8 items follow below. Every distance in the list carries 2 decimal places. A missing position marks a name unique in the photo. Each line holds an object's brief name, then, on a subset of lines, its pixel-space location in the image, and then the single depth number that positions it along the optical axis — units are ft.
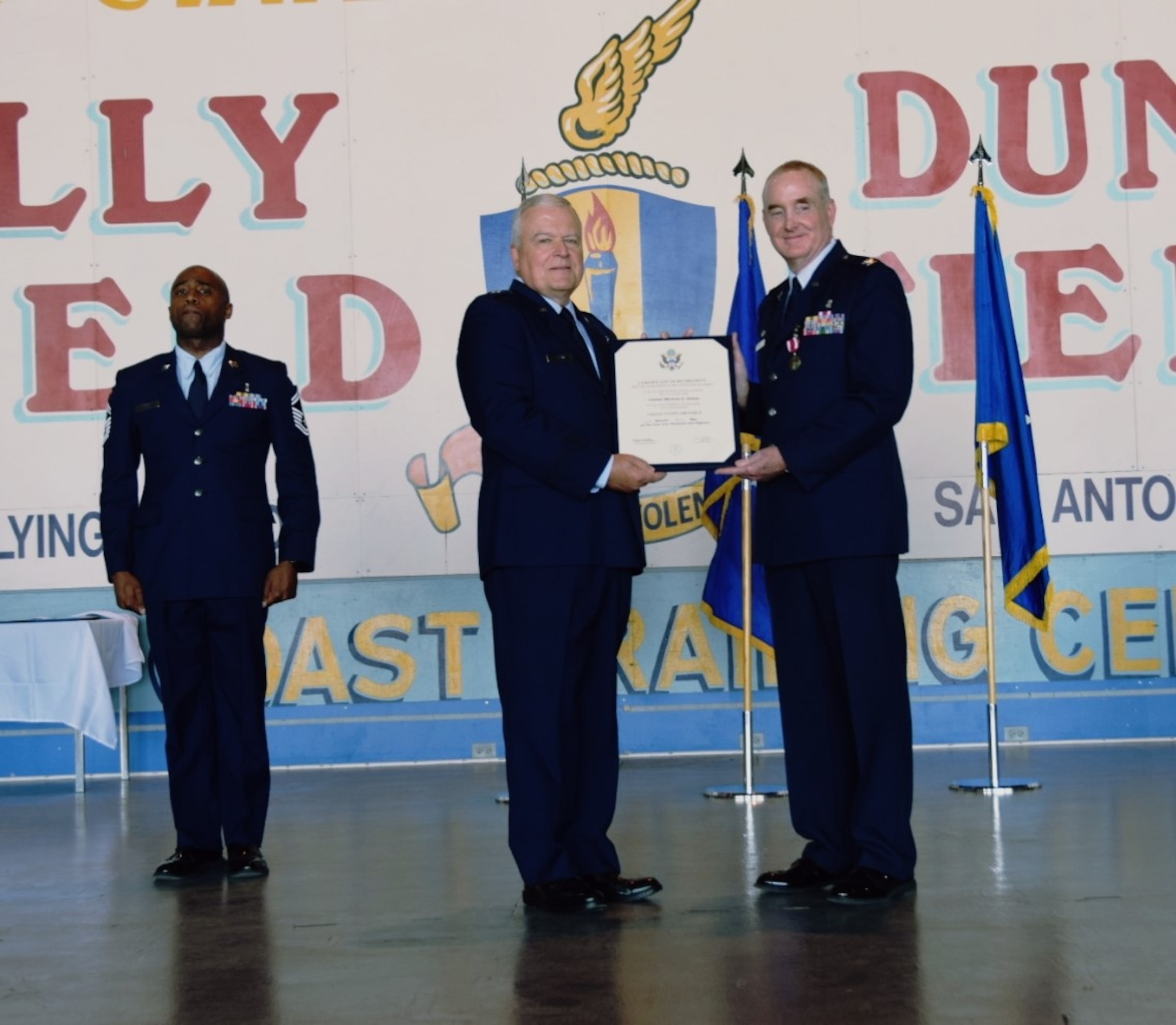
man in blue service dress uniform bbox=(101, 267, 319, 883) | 12.89
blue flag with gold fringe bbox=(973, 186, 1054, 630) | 18.10
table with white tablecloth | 19.40
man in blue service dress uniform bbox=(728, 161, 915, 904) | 10.78
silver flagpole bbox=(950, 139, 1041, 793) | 16.92
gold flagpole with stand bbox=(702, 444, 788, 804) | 17.01
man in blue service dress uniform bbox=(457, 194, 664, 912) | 10.50
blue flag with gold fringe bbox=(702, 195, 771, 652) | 18.56
